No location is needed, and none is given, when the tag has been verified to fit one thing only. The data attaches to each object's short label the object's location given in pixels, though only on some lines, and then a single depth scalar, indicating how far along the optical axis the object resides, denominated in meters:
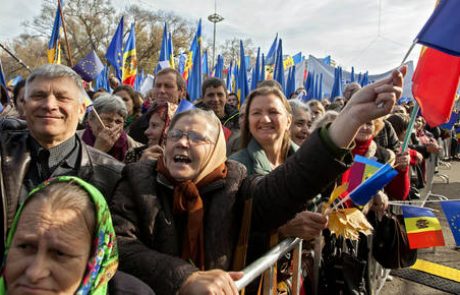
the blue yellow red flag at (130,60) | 8.89
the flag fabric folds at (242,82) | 8.71
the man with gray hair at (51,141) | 1.83
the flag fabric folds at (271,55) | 10.98
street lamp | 30.28
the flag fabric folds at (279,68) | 9.01
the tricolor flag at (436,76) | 1.96
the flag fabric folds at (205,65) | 12.76
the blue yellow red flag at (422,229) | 2.65
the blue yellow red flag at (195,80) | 7.34
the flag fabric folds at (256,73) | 9.53
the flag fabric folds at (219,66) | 11.59
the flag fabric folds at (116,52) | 8.73
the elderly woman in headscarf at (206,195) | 1.59
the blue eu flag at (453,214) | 2.38
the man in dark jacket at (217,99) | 4.23
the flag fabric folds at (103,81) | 10.67
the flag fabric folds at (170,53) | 8.90
